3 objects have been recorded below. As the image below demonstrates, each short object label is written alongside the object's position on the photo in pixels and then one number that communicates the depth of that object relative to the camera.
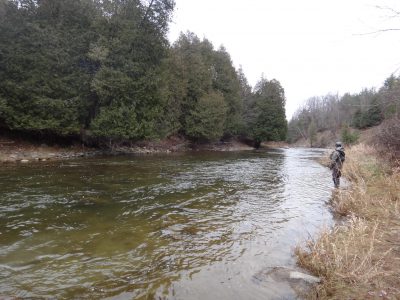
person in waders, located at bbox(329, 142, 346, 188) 12.13
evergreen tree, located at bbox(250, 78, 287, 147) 51.34
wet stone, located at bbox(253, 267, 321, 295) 4.42
